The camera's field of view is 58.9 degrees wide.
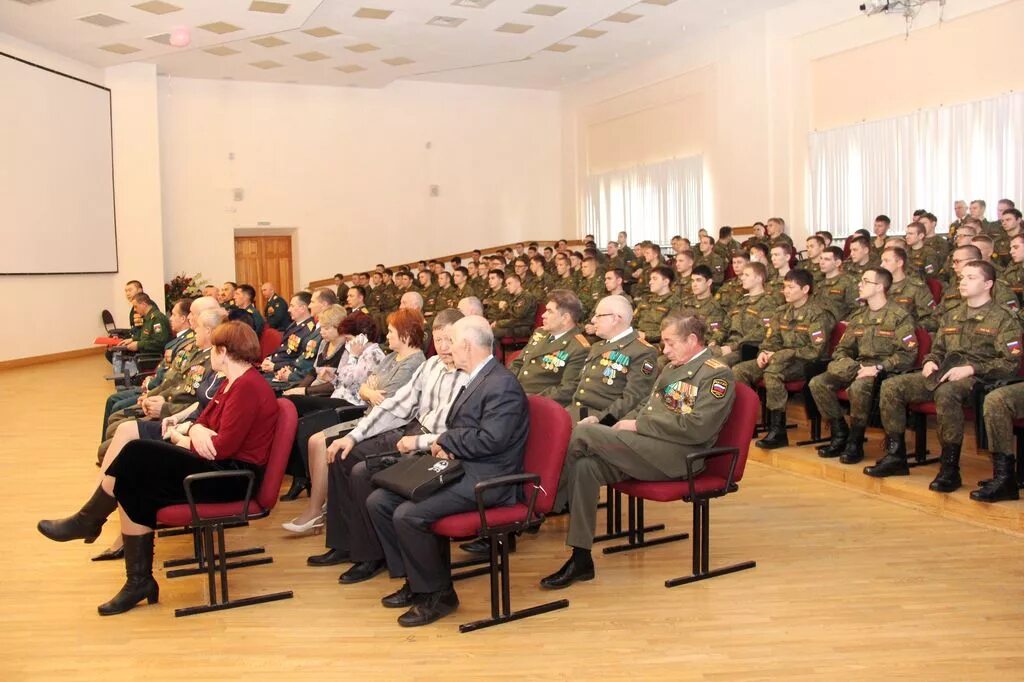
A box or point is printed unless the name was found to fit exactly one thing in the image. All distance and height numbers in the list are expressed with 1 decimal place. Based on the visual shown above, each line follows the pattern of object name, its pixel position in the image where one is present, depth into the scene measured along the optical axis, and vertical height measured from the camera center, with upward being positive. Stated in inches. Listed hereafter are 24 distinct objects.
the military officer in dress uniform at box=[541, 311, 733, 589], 150.8 -24.0
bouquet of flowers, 605.9 +17.5
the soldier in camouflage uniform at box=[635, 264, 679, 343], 314.7 -2.4
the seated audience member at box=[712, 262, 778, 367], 259.4 -4.3
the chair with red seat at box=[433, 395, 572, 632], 133.8 -30.0
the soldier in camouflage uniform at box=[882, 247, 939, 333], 247.0 +2.3
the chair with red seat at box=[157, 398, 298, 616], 140.7 -31.1
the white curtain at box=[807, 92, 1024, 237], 393.4 +63.3
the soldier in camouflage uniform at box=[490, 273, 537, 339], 402.0 -4.1
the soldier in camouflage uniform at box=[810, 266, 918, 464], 207.8 -13.8
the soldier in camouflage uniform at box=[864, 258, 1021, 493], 185.6 -15.0
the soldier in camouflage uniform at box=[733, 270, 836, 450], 232.8 -12.4
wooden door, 668.7 +37.1
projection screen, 475.5 +81.5
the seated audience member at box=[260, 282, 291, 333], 415.2 -0.2
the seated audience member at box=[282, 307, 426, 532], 180.7 -15.0
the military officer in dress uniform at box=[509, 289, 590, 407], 203.3 -10.8
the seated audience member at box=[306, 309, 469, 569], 156.9 -24.2
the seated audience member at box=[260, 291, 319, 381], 251.0 -9.5
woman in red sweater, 139.3 -23.3
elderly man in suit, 134.9 -27.4
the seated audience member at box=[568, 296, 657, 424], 181.5 -13.0
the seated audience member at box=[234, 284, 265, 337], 366.0 +5.6
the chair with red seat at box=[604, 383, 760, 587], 150.1 -30.0
